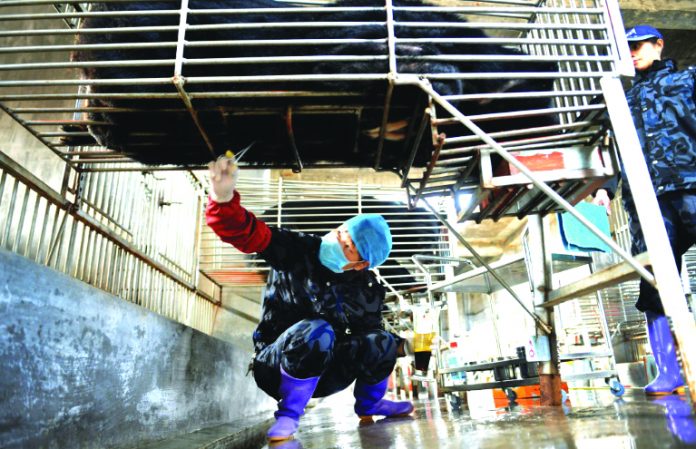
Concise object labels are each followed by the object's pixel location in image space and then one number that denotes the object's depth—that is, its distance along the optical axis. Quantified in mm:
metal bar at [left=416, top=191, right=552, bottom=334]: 1975
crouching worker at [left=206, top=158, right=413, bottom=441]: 1694
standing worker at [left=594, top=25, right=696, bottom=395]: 1879
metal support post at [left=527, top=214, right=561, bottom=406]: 2031
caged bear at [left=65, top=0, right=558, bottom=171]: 1456
